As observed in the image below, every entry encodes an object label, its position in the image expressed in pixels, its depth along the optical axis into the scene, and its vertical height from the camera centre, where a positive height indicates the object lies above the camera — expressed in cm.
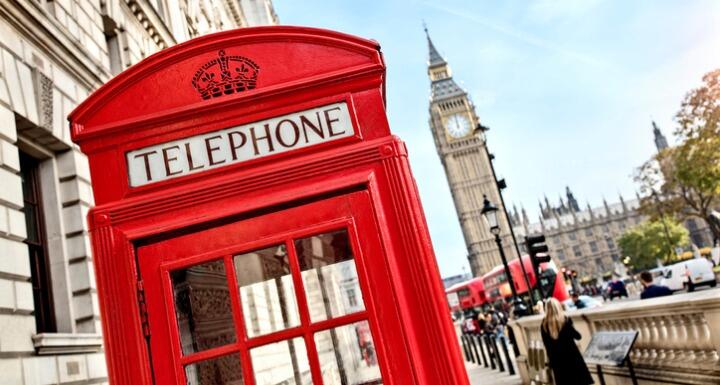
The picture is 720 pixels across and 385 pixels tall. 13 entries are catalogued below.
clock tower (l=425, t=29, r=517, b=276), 10100 +2003
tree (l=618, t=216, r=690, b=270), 7588 +4
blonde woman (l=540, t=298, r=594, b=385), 690 -99
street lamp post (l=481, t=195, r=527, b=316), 1454 +137
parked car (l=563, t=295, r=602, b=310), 1459 -104
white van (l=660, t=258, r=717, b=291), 2562 -174
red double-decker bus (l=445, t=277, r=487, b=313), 4981 -70
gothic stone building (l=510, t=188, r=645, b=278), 11125 +399
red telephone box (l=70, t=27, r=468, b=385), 215 +39
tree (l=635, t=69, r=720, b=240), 2411 +349
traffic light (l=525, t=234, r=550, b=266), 1308 +46
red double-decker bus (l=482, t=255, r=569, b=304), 2849 -43
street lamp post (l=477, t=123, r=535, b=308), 1711 +279
